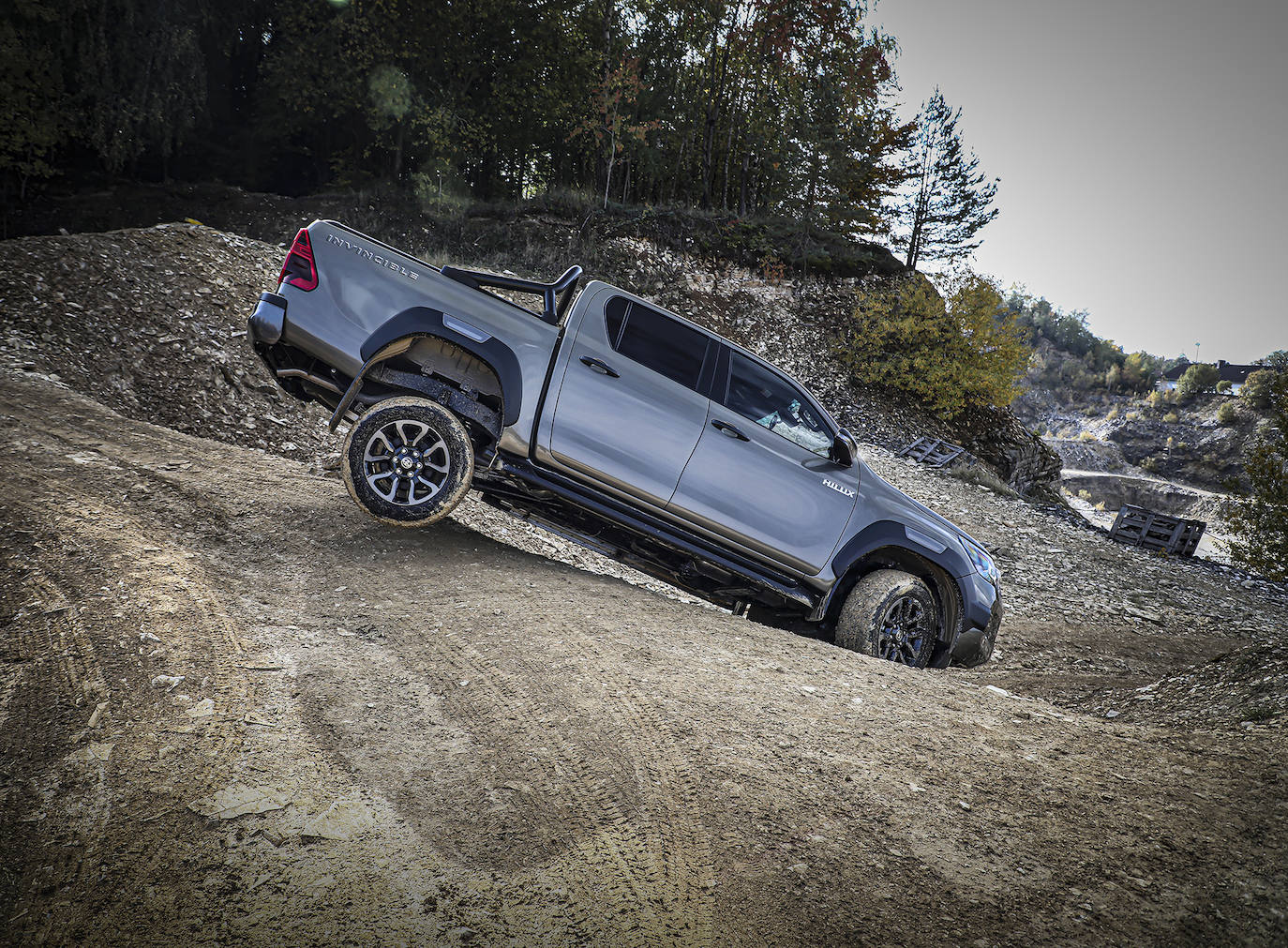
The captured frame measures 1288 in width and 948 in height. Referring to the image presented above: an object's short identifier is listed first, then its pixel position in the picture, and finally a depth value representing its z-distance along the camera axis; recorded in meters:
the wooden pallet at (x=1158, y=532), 16.16
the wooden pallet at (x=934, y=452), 18.50
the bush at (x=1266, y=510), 16.80
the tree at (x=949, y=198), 32.50
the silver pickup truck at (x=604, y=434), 4.39
